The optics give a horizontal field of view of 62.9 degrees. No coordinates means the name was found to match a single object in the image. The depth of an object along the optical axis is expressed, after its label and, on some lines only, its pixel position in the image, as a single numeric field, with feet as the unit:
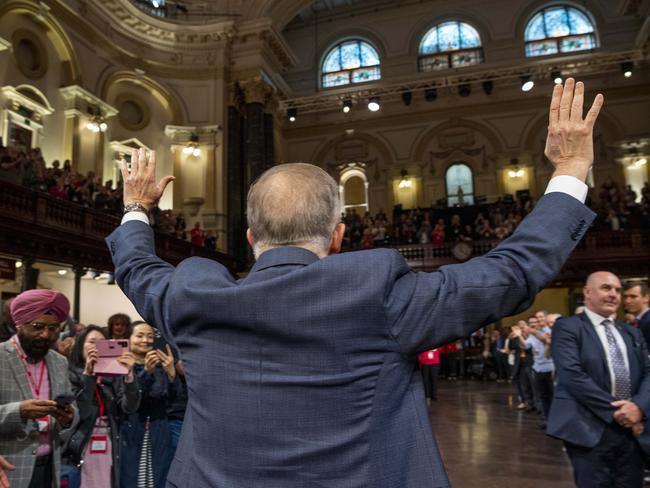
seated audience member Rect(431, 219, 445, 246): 55.67
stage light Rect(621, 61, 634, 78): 58.34
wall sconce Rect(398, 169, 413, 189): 72.28
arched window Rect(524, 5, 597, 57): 69.87
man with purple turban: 8.44
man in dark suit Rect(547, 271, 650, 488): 10.46
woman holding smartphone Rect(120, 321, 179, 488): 12.50
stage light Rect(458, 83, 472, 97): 64.49
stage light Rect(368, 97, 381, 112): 59.98
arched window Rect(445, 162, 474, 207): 71.41
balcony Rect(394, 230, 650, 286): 49.42
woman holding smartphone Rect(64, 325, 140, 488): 11.06
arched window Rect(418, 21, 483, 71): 73.36
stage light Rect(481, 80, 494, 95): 64.19
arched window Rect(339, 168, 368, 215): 75.51
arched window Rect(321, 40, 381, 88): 77.25
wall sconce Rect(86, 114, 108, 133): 48.98
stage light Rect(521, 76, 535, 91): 55.83
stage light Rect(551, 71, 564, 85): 58.93
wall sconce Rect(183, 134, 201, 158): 59.06
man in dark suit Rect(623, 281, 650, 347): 14.75
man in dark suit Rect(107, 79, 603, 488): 3.71
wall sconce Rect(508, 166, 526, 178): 68.23
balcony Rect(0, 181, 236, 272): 30.12
